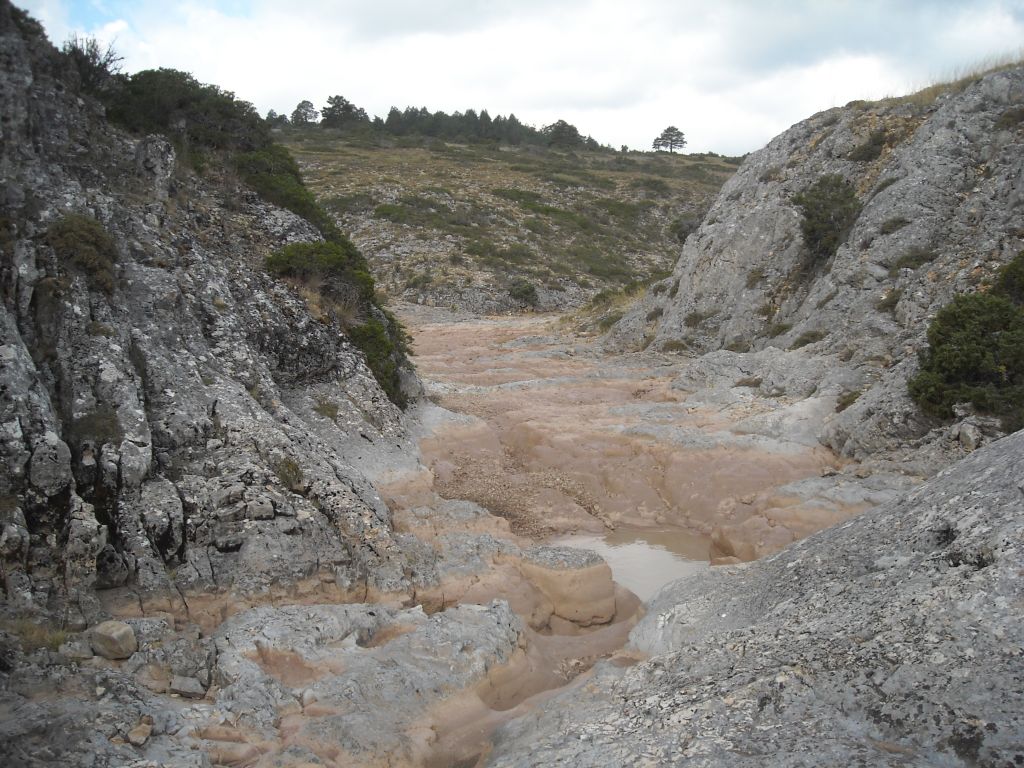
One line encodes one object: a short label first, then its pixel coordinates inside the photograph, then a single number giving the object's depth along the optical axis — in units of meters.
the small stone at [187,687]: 6.51
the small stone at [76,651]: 6.43
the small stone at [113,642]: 6.72
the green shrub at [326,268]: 15.57
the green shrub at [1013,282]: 15.00
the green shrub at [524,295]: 44.12
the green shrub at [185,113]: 16.38
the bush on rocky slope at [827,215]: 23.38
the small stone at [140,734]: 5.62
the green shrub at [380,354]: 16.52
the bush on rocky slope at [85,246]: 9.97
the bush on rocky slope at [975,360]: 12.95
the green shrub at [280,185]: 17.52
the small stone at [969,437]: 12.40
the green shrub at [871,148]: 24.70
